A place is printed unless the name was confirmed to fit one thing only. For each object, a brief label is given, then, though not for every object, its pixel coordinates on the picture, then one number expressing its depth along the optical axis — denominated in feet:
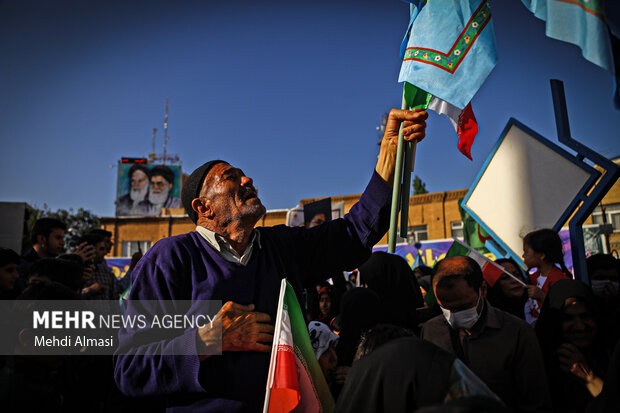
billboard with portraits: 171.22
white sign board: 15.81
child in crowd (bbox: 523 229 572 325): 14.37
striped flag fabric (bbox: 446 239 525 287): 15.10
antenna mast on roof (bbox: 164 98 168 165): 192.03
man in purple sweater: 6.28
